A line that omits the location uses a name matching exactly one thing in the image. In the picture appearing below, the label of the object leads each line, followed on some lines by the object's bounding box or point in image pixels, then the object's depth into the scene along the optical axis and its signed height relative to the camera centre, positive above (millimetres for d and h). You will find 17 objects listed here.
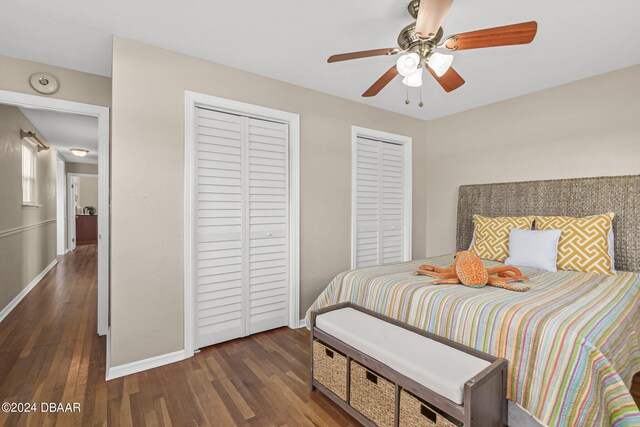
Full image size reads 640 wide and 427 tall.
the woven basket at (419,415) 1272 -887
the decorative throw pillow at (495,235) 2846 -239
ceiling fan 1421 +885
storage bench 1270 -773
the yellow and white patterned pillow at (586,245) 2363 -262
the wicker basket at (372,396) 1486 -954
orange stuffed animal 1959 -435
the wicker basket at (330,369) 1749 -957
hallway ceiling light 5922 +1096
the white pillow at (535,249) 2455 -314
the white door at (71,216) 7793 -230
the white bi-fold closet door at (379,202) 3537 +92
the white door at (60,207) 7160 +1
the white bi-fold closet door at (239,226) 2547 -155
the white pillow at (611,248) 2479 -299
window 4168 +480
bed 1244 -563
